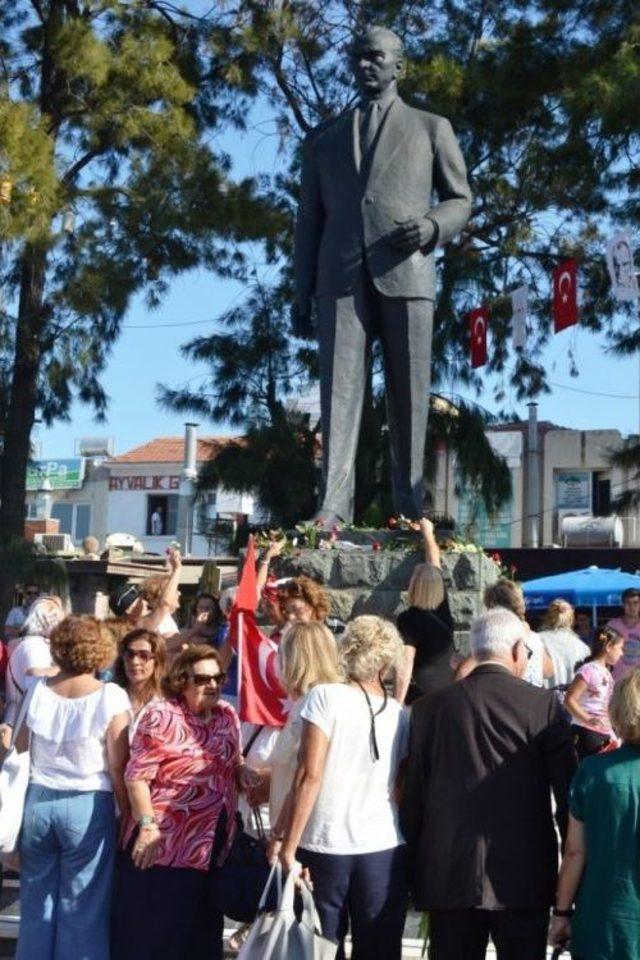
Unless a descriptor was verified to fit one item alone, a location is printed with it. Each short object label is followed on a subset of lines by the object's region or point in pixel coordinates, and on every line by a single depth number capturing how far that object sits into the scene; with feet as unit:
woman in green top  11.50
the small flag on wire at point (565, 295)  50.67
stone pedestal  23.35
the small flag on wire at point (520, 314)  52.01
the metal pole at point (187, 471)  116.00
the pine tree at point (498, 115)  51.62
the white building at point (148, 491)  159.33
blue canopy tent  45.21
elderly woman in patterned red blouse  13.71
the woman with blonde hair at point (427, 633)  17.76
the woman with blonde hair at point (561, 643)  24.76
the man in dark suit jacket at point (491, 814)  12.46
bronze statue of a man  24.62
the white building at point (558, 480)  119.14
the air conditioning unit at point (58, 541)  94.58
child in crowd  21.90
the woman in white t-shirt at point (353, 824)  12.87
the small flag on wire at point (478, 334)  51.75
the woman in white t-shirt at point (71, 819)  13.96
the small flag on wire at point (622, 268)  46.83
